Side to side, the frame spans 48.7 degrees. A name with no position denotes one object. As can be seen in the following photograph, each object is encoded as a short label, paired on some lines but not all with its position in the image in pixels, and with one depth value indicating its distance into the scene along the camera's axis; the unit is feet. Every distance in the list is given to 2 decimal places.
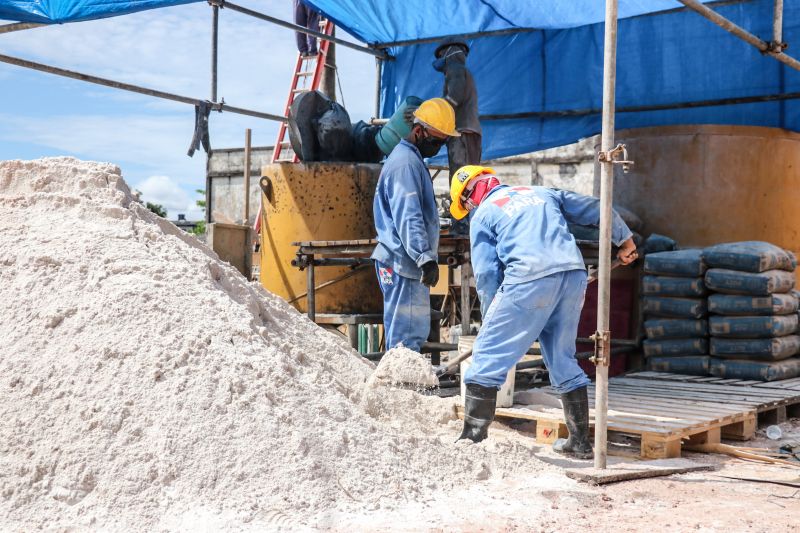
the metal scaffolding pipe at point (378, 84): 33.14
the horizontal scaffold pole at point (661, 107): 27.82
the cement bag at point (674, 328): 22.90
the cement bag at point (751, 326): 21.80
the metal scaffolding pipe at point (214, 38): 23.98
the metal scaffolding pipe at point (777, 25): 19.89
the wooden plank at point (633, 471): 13.64
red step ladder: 34.83
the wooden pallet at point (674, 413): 16.07
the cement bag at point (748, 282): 21.88
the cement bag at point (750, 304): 21.93
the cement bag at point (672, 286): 22.89
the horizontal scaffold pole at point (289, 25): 24.52
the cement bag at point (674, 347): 22.95
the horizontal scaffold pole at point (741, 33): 16.81
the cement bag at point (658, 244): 24.76
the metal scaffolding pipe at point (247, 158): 30.45
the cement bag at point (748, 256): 22.11
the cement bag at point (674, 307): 22.84
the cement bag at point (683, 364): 22.91
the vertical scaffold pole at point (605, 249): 13.73
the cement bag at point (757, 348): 21.90
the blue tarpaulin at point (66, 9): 21.02
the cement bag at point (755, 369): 22.08
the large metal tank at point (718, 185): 25.72
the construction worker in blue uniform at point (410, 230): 19.03
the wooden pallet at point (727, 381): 21.52
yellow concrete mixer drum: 25.57
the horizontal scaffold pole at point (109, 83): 21.03
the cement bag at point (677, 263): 22.95
